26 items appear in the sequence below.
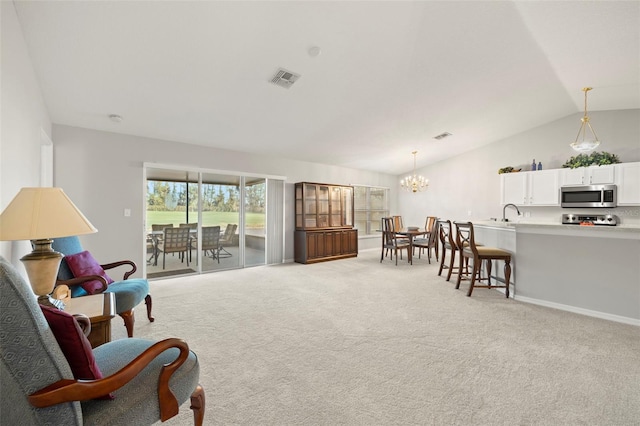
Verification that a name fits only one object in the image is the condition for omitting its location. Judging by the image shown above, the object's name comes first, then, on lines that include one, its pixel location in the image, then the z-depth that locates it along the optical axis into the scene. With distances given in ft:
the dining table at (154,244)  15.75
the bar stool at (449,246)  15.01
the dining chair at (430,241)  20.38
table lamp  4.80
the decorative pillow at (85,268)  8.00
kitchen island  10.11
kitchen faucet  20.82
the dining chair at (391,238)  20.36
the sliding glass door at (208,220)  16.05
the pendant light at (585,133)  15.89
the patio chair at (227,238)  18.42
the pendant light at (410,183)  24.83
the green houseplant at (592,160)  17.21
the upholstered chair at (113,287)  7.76
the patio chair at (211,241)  17.49
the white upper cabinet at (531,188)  19.11
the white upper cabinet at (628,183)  16.25
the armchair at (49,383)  2.87
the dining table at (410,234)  20.38
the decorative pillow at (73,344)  3.33
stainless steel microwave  16.87
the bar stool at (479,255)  12.45
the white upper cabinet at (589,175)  17.12
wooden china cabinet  21.03
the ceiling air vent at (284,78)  10.99
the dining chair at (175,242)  16.28
